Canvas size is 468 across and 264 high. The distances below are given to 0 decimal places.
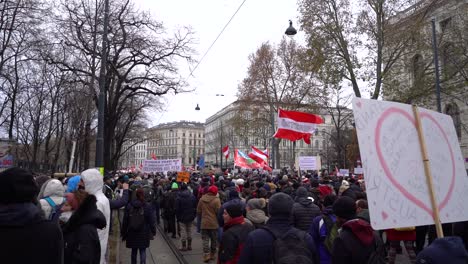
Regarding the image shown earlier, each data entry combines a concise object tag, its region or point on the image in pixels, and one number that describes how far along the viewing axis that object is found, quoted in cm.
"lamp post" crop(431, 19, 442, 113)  1733
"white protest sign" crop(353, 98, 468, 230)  276
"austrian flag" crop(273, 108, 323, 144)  1415
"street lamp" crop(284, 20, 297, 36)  2477
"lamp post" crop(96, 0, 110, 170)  1197
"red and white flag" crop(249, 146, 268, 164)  2144
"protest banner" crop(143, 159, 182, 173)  1819
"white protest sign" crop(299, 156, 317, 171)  2030
